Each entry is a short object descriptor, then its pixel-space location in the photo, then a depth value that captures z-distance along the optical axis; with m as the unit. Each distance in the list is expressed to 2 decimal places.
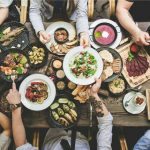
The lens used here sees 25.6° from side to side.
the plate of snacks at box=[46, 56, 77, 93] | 2.43
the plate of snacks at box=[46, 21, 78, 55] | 2.51
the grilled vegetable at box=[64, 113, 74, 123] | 2.37
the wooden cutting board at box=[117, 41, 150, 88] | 2.46
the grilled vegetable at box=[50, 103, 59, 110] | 2.40
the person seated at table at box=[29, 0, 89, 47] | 2.48
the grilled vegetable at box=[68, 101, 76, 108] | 2.41
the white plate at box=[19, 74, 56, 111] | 2.35
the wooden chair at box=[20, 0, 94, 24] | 2.62
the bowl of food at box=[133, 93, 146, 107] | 2.41
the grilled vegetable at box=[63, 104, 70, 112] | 2.40
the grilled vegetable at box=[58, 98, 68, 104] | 2.41
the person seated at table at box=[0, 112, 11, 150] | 2.35
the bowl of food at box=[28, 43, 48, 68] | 2.47
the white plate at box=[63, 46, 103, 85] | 2.37
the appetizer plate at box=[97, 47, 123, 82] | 2.42
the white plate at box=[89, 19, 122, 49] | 2.55
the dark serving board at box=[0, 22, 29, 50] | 2.54
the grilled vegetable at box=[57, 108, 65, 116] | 2.40
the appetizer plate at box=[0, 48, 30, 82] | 2.38
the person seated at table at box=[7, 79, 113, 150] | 2.30
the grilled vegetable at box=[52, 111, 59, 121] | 2.38
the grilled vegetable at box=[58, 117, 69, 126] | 2.38
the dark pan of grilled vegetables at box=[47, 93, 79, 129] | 2.37
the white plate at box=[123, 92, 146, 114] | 2.40
